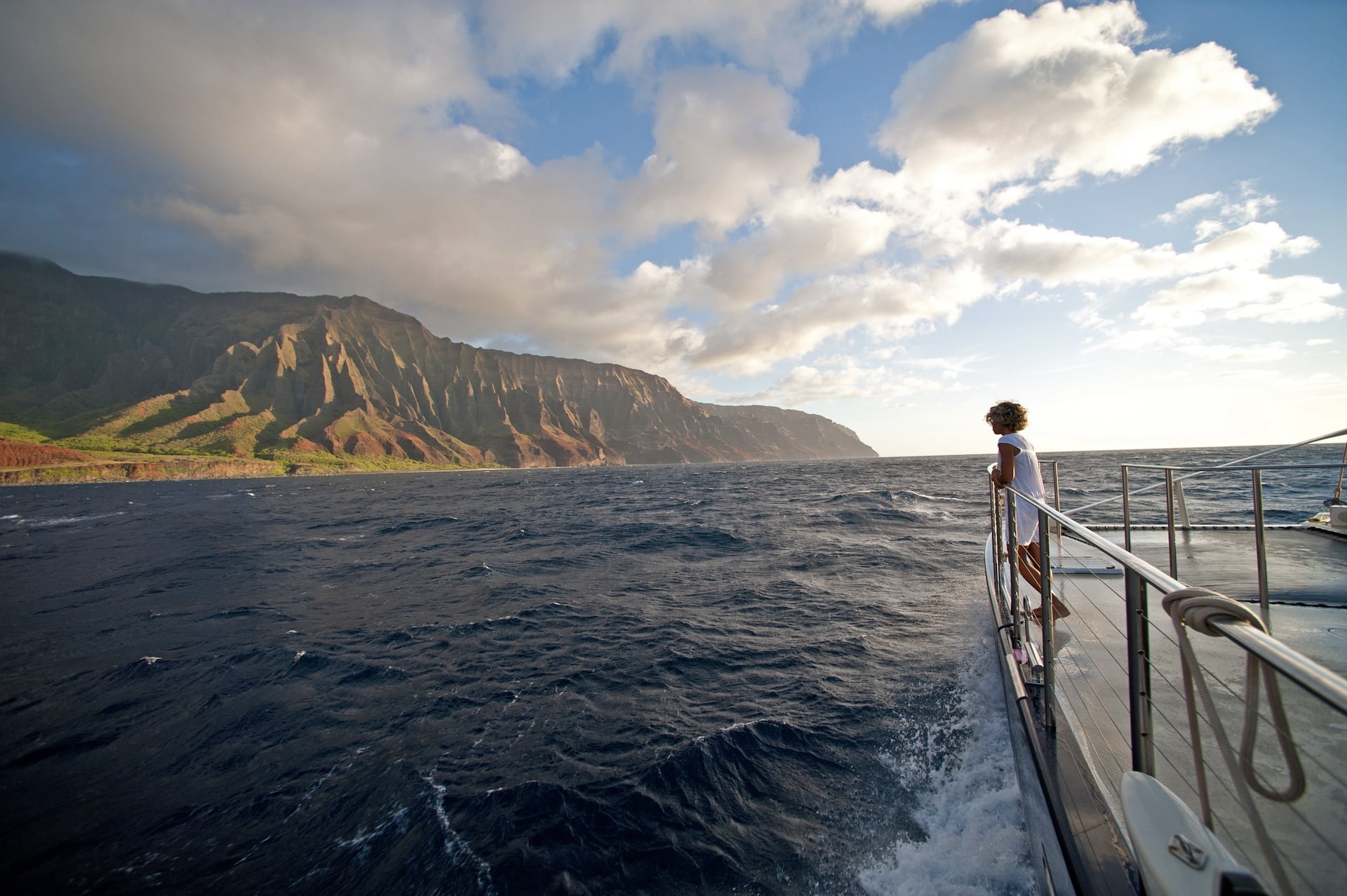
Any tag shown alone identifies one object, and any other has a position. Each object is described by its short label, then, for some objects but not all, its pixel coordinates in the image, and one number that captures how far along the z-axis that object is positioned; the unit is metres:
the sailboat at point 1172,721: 1.57
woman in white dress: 4.94
